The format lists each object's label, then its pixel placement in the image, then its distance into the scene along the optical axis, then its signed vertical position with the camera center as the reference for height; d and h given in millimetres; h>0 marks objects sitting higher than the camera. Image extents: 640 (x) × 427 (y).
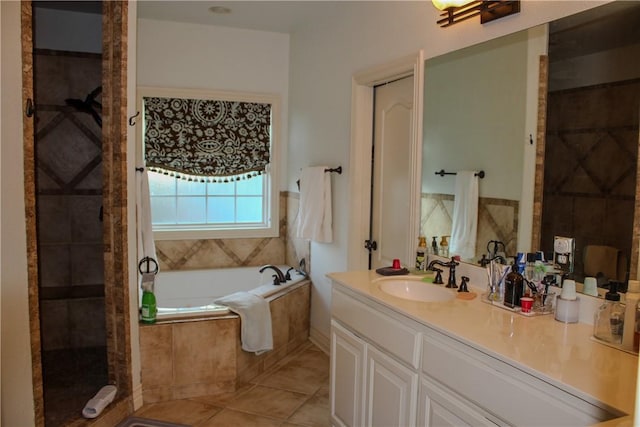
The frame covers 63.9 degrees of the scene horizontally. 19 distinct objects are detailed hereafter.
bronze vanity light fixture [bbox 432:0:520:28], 2079 +768
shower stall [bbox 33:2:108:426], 3615 -130
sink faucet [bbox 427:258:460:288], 2324 -392
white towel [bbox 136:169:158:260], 2938 -203
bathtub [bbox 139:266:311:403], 3020 -1039
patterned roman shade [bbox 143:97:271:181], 4281 +399
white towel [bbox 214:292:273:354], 3191 -861
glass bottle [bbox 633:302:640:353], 1490 -406
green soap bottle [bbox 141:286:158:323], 2992 -726
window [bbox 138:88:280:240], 4293 +92
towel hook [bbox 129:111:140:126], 2787 +336
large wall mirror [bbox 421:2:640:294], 1687 +217
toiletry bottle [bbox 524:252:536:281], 1961 -296
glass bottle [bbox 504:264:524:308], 1932 -377
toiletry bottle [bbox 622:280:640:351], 1504 -366
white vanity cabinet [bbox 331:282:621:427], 1383 -637
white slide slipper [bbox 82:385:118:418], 2611 -1152
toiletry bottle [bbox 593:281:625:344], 1594 -406
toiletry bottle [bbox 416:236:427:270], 2623 -340
